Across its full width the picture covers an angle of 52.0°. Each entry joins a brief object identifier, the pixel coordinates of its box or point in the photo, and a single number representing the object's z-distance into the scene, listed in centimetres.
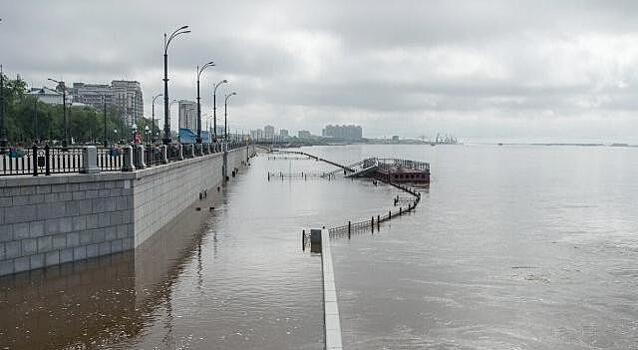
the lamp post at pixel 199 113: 5851
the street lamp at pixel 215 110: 7979
